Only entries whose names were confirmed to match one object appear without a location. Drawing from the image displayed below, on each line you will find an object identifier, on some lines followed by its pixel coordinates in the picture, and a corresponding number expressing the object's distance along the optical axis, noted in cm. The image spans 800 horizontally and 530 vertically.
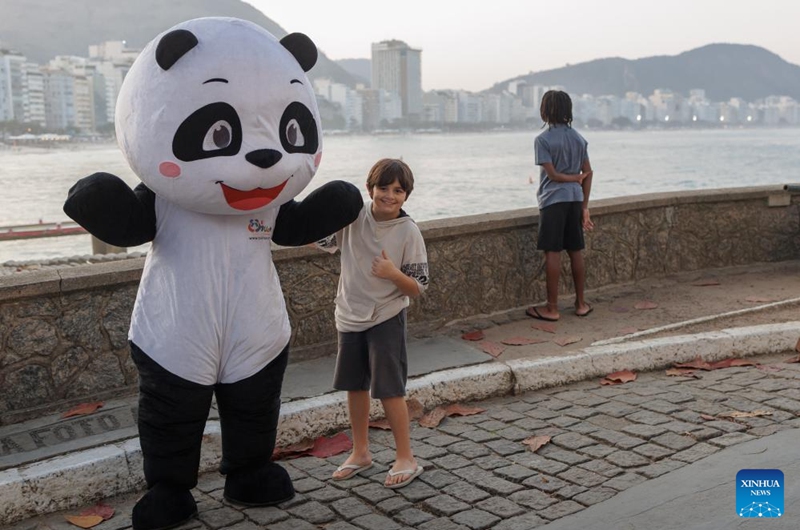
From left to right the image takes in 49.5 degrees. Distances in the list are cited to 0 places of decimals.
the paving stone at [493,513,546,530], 372
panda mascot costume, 357
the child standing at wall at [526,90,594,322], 706
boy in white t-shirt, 416
